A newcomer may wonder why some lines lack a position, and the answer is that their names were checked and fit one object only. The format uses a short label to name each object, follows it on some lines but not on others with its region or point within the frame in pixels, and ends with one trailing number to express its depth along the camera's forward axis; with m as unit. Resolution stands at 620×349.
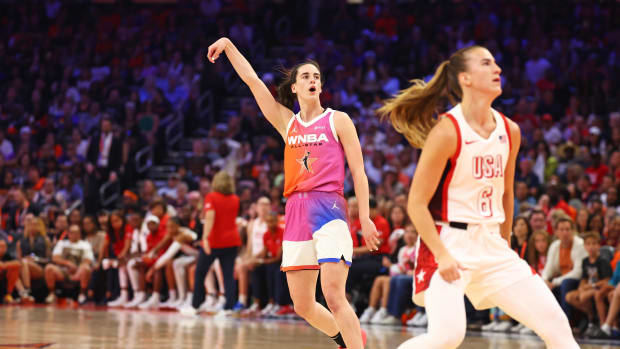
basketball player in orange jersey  10.64
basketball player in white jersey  7.40
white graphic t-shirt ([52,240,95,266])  27.18
